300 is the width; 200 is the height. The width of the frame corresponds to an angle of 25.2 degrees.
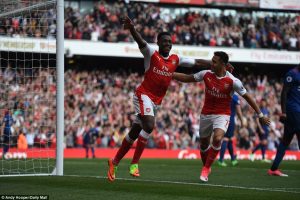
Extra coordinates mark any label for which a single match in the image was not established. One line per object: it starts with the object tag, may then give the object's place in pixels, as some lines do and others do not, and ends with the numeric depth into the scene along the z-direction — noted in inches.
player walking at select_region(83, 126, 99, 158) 1152.2
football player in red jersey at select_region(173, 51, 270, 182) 502.3
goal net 615.8
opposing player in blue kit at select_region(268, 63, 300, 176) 542.3
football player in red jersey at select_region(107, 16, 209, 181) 479.5
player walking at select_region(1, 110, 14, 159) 836.7
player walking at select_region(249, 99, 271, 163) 931.8
